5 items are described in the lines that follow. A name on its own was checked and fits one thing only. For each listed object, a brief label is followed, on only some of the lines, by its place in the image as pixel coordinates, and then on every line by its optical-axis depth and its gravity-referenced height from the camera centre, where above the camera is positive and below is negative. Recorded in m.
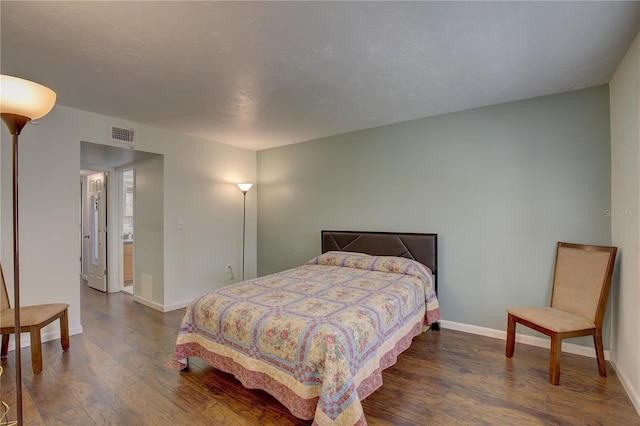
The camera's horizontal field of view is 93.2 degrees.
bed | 1.71 -0.82
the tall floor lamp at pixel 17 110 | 1.39 +0.50
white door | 5.13 -0.30
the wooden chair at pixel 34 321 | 2.37 -0.87
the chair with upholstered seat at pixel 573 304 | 2.28 -0.78
